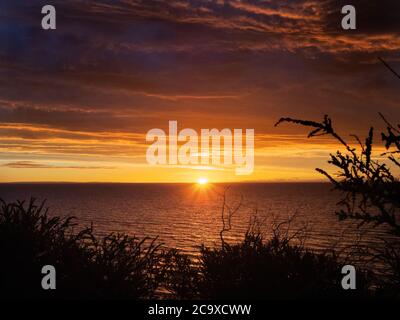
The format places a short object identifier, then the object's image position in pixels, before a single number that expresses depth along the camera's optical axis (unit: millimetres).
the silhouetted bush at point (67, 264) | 8539
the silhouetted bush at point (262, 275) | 8969
